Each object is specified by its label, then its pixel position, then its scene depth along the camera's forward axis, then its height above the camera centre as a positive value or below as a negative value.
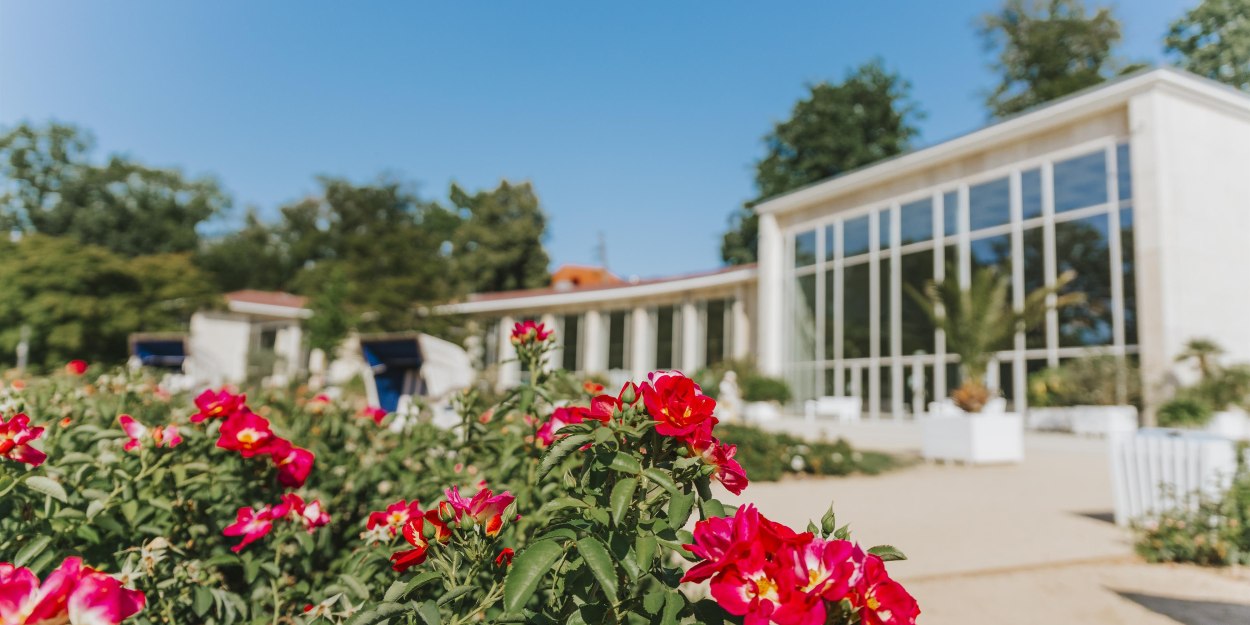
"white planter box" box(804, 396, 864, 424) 20.08 -0.89
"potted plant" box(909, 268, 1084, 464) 10.31 +0.34
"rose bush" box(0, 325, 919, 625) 0.92 -0.29
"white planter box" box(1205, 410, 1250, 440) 11.95 -0.60
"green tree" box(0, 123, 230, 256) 41.75 +9.31
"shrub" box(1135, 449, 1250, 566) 3.94 -0.80
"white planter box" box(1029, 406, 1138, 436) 13.55 -0.68
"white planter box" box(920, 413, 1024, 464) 10.23 -0.81
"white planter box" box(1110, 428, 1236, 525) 4.46 -0.52
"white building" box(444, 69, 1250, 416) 14.95 +3.48
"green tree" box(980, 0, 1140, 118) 32.94 +15.42
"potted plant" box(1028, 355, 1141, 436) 13.77 -0.24
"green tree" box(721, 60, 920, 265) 36.34 +12.27
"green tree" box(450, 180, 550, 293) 44.72 +7.66
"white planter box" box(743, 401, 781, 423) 19.81 -1.02
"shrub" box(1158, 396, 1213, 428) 12.46 -0.45
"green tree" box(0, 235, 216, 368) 24.02 +2.03
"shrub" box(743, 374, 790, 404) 21.22 -0.43
